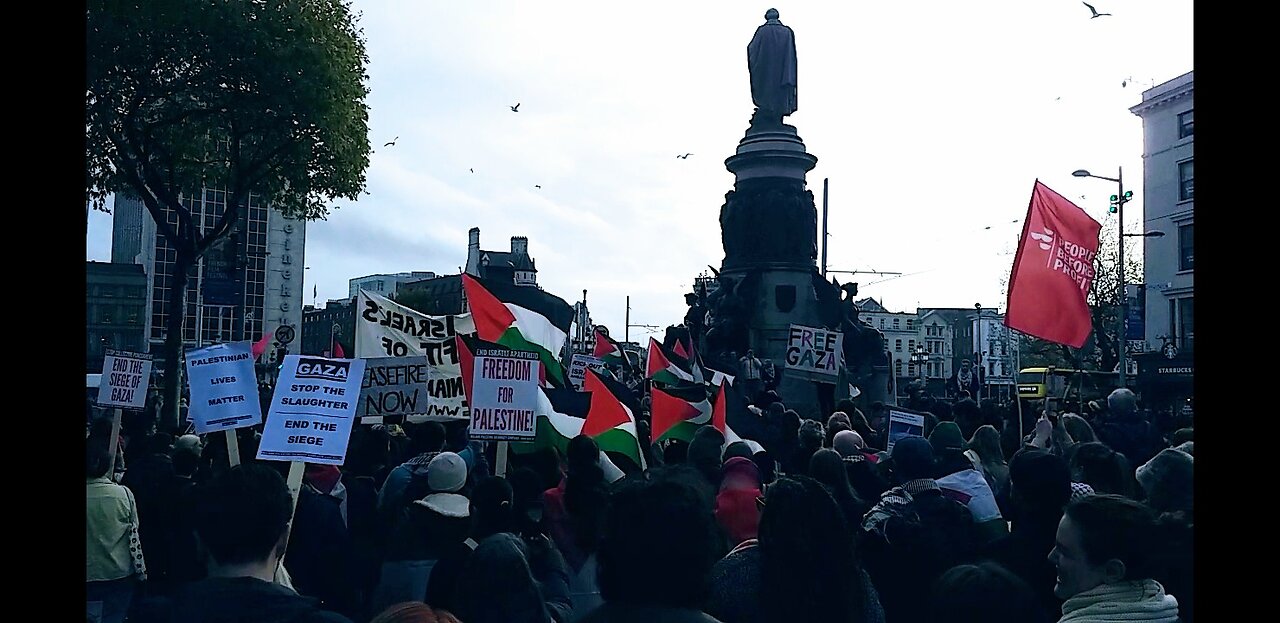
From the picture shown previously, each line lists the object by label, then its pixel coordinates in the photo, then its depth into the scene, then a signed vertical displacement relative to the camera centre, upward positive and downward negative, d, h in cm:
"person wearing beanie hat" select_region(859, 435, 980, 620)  504 -81
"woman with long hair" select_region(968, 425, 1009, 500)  731 -54
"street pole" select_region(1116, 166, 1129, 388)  3209 +211
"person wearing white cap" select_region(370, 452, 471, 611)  482 -82
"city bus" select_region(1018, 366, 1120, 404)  2258 -33
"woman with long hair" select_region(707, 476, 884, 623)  396 -73
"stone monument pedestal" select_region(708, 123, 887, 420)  2523 +280
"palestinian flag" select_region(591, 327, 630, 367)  1842 +30
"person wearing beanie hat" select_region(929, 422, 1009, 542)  559 -65
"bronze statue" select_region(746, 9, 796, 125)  2645 +715
